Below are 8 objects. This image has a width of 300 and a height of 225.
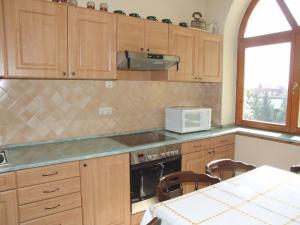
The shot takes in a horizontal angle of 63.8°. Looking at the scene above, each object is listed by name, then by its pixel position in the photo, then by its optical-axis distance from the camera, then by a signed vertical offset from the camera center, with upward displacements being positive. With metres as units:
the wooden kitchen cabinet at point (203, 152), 2.61 -0.66
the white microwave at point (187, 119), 2.77 -0.29
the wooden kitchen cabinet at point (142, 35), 2.32 +0.59
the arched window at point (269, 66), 2.79 +0.36
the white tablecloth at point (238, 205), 1.12 -0.57
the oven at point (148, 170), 2.23 -0.74
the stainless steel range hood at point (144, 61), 2.25 +0.33
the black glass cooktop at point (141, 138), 2.39 -0.47
